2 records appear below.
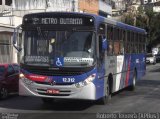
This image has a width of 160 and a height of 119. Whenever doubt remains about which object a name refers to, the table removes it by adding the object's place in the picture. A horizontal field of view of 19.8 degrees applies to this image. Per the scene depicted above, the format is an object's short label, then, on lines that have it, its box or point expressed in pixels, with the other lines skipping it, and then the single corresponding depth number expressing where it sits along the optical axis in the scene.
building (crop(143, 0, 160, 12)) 116.24
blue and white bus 13.38
